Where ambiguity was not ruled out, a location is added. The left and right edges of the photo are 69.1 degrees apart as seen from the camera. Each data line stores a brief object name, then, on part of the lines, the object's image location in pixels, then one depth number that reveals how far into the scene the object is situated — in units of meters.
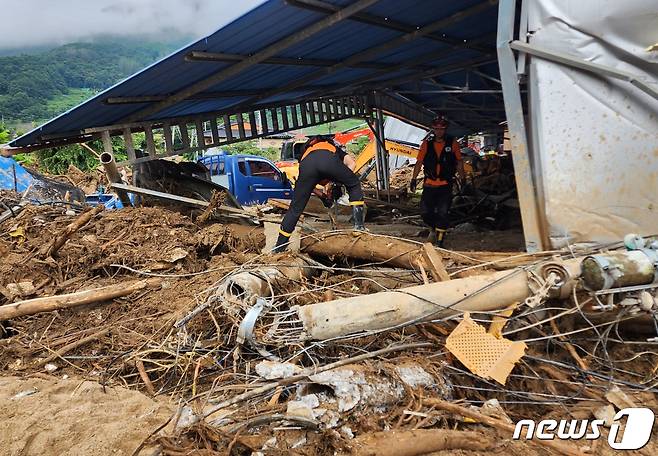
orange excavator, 16.20
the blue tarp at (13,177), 9.73
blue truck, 13.03
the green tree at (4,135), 18.47
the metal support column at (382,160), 13.77
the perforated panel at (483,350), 2.98
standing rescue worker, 7.12
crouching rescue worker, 5.74
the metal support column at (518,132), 4.04
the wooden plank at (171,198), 7.77
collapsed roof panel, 5.22
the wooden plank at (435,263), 3.72
